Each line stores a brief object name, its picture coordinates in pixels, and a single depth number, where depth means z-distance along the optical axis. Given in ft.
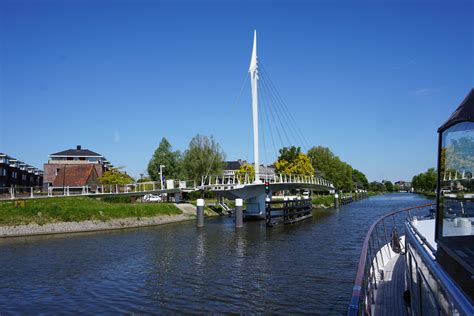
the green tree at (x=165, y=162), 225.76
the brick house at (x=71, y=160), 233.14
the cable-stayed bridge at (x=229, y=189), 122.01
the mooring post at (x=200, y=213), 106.01
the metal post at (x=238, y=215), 106.31
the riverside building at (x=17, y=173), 217.36
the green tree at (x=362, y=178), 528.63
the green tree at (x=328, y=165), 314.96
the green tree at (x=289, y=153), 293.61
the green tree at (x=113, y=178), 186.09
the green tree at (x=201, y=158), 220.64
